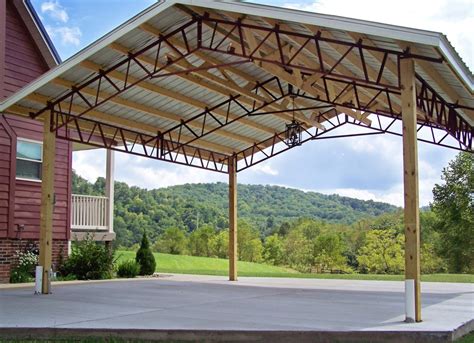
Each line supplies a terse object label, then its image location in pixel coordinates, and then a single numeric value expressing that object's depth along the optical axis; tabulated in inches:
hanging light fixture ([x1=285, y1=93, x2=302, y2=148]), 643.5
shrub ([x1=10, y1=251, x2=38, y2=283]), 619.8
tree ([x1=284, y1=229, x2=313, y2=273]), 1756.9
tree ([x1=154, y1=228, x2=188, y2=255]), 1789.1
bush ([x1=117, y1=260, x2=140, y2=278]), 742.5
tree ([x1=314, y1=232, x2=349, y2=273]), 1615.4
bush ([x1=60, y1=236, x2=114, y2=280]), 677.3
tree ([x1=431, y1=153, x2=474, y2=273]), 1280.8
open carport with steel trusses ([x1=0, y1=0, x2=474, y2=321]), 356.5
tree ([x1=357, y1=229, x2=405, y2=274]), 1576.0
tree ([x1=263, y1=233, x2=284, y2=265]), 1883.6
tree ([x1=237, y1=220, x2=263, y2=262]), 1824.6
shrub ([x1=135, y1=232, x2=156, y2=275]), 792.3
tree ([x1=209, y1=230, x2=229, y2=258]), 1834.4
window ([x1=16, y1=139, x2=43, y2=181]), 651.5
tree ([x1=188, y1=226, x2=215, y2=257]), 1841.8
